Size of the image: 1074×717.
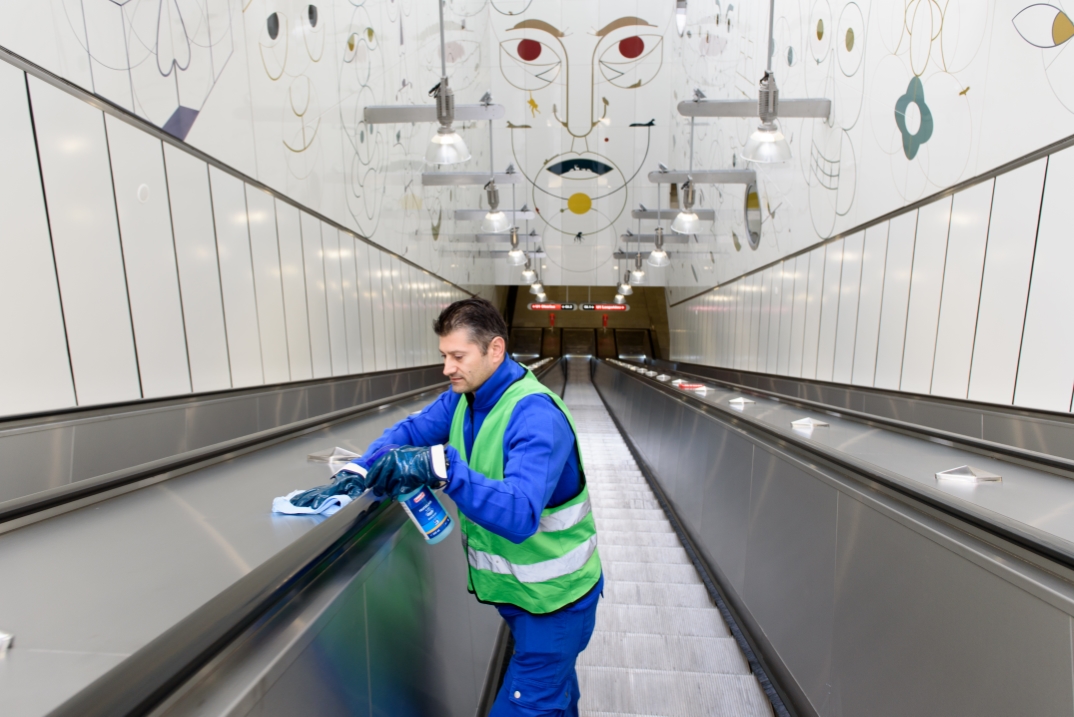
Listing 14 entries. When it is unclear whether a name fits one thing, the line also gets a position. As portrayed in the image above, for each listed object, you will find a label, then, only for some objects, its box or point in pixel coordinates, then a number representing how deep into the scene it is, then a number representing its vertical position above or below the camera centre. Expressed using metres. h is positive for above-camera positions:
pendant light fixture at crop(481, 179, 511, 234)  9.67 +1.52
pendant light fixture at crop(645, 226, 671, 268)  12.99 +1.20
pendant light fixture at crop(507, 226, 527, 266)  12.61 +1.23
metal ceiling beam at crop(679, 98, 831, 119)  7.05 +2.50
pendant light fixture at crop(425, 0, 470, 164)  6.06 +1.83
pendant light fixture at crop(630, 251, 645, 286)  15.97 +1.08
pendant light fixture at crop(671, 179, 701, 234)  9.38 +1.46
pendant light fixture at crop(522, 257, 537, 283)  17.48 +1.10
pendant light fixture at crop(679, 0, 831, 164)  5.64 +1.85
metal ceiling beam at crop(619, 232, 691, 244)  15.73 +1.95
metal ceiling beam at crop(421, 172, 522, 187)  10.20 +2.34
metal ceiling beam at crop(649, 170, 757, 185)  10.47 +2.41
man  1.73 -0.71
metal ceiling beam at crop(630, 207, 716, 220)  13.69 +2.27
